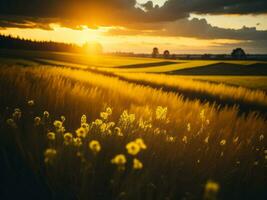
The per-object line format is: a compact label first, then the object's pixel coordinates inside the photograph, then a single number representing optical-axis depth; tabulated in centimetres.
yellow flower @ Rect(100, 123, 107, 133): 270
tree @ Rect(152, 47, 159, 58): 13300
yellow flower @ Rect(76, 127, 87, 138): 175
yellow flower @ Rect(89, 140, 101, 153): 141
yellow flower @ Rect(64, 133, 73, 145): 175
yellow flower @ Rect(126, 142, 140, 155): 127
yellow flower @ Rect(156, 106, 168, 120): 373
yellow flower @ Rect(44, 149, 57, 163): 152
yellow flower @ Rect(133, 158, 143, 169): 133
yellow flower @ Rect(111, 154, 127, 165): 130
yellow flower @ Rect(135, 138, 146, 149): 130
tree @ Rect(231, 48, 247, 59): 10516
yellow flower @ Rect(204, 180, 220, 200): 100
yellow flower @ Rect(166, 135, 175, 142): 297
